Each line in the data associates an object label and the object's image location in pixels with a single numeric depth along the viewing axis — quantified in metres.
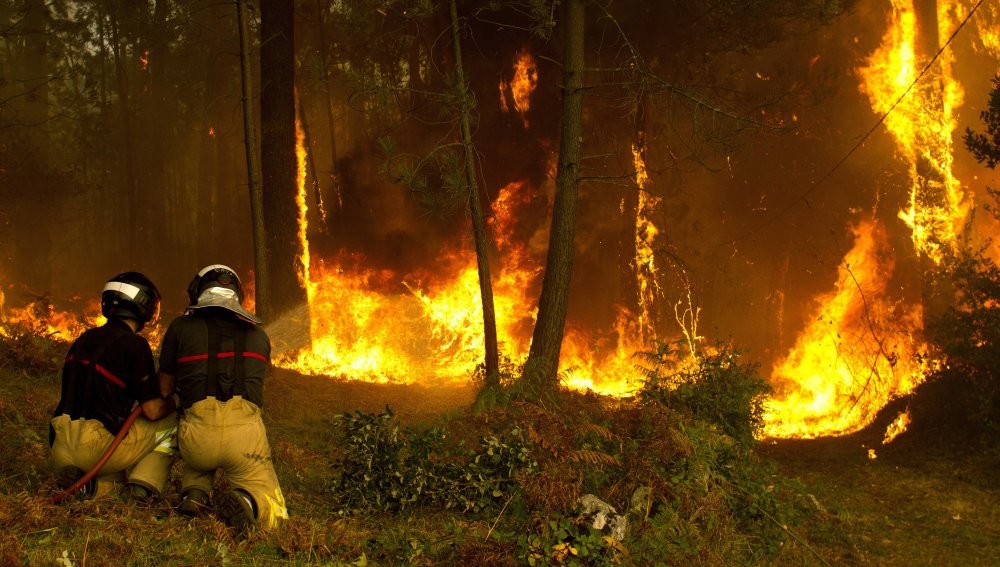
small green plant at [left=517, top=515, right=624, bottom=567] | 5.02
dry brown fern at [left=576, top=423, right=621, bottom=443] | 6.58
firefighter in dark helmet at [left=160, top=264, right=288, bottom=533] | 5.24
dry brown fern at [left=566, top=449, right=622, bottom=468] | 6.05
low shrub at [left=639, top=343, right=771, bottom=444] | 9.75
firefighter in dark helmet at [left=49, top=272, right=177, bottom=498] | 5.38
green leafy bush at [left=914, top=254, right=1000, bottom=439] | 10.58
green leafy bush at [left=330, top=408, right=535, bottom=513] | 6.44
